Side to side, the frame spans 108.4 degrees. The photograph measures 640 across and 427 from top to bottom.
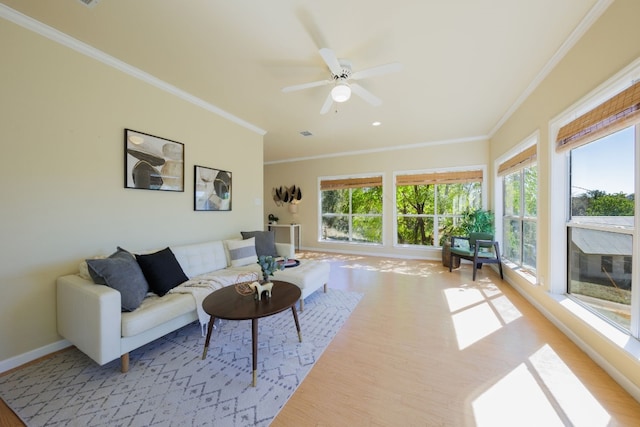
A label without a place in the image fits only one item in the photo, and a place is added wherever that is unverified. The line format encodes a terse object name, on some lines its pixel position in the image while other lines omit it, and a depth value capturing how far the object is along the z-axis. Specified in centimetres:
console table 667
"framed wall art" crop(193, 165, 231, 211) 323
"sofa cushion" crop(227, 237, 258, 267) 323
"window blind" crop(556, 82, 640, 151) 149
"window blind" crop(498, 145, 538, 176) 291
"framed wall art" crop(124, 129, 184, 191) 249
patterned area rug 136
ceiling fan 197
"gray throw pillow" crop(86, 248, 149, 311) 179
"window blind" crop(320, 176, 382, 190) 579
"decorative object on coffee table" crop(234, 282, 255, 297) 202
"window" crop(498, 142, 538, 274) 310
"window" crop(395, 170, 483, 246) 499
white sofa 162
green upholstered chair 378
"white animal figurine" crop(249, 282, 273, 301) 189
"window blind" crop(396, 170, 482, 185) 488
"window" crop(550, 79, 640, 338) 163
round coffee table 164
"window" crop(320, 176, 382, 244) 590
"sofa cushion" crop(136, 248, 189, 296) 214
